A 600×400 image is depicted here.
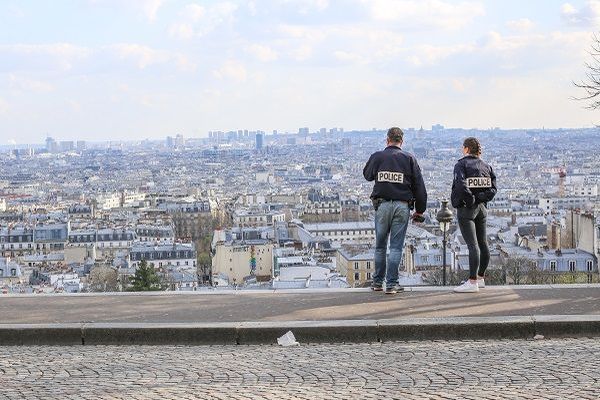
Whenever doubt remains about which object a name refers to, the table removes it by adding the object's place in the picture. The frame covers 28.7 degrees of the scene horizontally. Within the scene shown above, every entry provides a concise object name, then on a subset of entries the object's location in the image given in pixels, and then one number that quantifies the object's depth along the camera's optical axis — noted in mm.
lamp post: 17891
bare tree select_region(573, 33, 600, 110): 22386
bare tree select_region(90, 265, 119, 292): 55350
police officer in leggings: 13508
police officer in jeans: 13336
